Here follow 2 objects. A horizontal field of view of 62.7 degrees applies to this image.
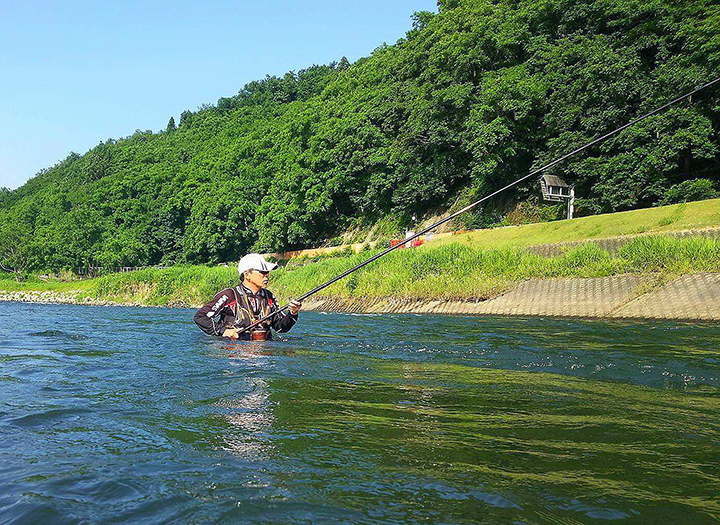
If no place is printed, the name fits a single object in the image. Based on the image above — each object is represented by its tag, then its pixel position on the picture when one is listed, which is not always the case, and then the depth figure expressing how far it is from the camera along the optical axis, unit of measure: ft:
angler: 32.07
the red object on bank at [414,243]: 118.20
